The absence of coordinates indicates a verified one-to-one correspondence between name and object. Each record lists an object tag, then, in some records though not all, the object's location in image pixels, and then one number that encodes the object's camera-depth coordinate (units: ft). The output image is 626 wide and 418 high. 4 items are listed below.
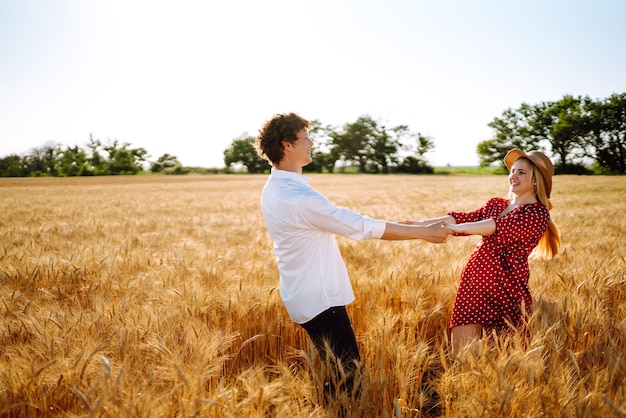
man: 7.05
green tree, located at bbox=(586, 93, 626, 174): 141.49
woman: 8.90
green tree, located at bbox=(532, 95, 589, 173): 150.82
